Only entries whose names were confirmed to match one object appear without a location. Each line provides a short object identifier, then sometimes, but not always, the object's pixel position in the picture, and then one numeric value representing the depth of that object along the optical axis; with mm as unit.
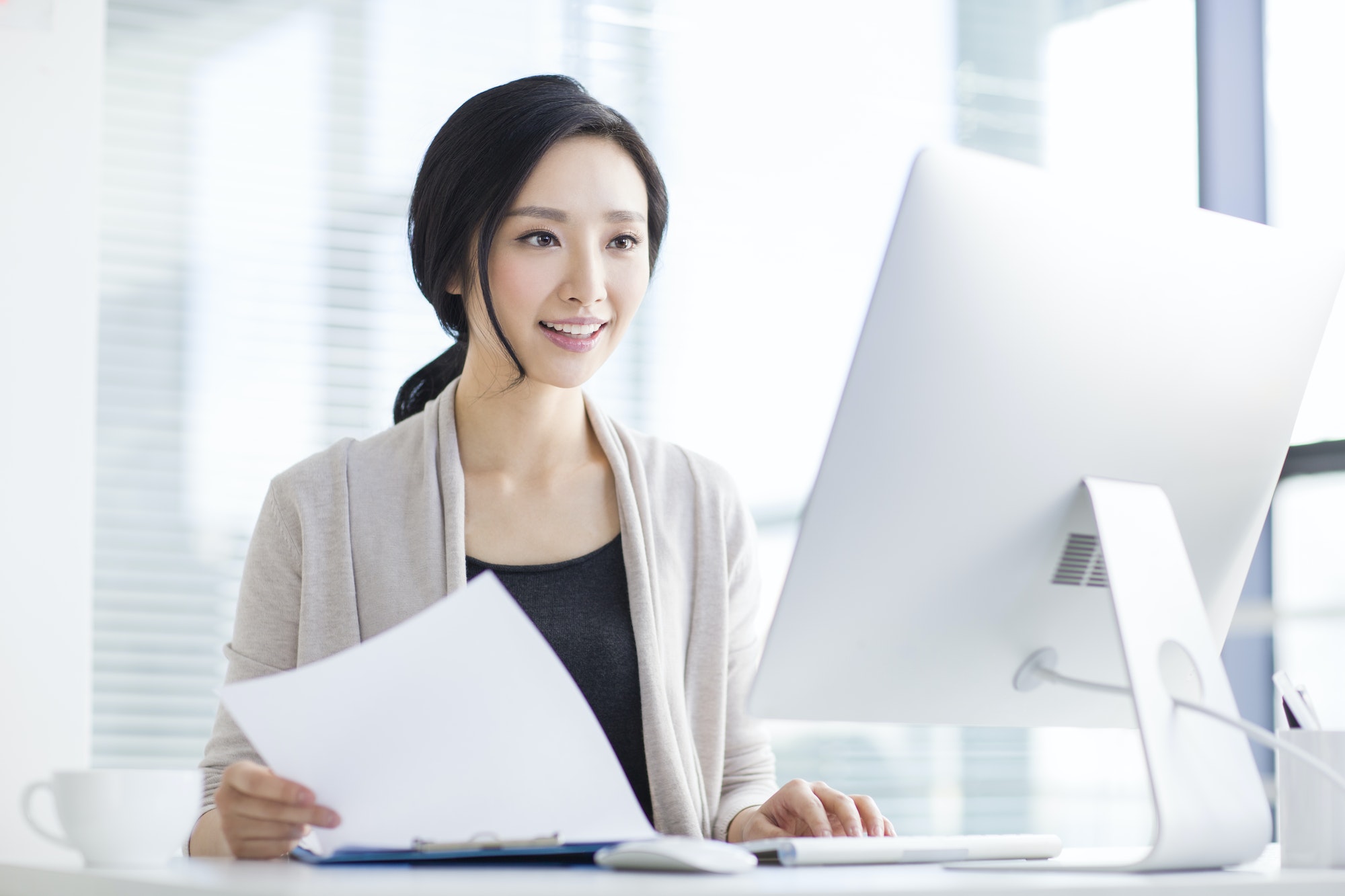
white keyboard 2071
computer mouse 1940
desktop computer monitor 2006
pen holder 2104
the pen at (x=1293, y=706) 2132
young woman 2679
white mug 2013
